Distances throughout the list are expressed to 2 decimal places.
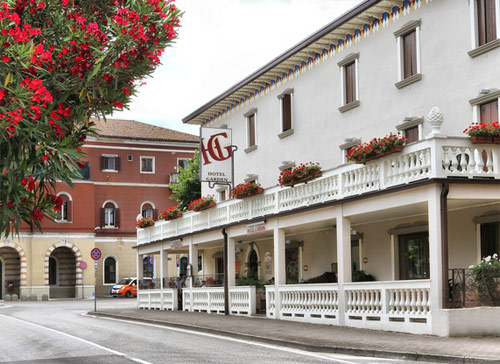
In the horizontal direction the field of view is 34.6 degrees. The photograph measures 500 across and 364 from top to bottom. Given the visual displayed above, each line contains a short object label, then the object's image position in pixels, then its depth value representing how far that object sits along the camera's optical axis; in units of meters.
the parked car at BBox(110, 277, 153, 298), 59.34
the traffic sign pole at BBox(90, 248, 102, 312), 34.03
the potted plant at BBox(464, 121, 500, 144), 17.69
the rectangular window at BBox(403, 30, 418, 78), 22.56
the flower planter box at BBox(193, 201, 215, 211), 30.96
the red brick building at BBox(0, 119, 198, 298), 58.50
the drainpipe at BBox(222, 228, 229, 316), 28.72
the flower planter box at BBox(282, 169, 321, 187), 22.88
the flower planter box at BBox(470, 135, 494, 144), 17.69
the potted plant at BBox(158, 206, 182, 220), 34.75
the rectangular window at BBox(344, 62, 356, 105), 25.67
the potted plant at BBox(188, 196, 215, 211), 31.12
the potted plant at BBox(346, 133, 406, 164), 18.77
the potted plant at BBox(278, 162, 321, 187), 22.97
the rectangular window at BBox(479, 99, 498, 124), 19.45
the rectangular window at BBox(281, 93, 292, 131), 30.04
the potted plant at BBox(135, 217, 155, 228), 38.45
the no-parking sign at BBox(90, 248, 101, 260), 34.03
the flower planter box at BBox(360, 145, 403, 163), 18.74
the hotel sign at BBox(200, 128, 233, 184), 31.06
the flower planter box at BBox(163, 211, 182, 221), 34.62
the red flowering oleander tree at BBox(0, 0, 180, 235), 10.07
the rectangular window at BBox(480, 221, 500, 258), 19.91
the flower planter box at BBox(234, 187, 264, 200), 26.64
